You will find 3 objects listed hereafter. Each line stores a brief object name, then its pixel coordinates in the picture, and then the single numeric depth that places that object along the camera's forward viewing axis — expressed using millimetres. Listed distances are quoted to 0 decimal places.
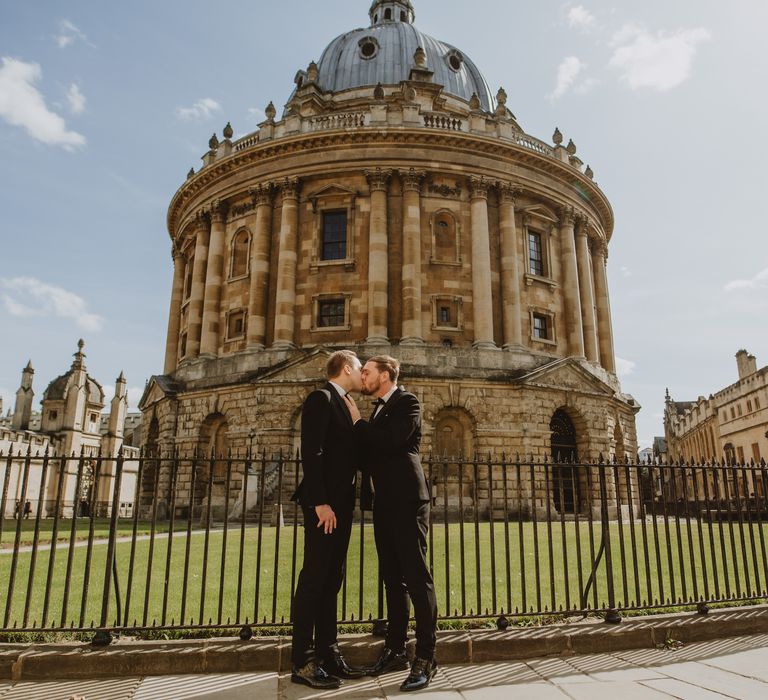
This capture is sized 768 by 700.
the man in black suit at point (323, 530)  4645
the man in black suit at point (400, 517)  4715
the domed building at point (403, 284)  23406
